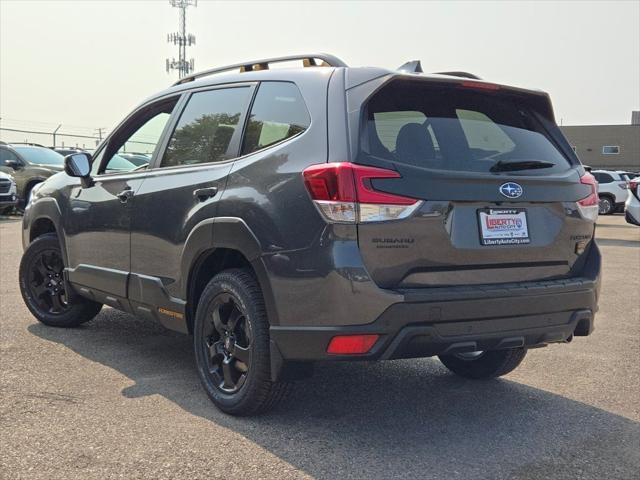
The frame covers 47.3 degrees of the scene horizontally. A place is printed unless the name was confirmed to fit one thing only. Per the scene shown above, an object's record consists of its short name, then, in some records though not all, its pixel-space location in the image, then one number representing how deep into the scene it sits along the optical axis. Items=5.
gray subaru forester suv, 3.32
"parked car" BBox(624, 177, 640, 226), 15.16
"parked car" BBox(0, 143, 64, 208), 18.86
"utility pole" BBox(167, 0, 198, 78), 60.83
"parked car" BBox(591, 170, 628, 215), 26.11
